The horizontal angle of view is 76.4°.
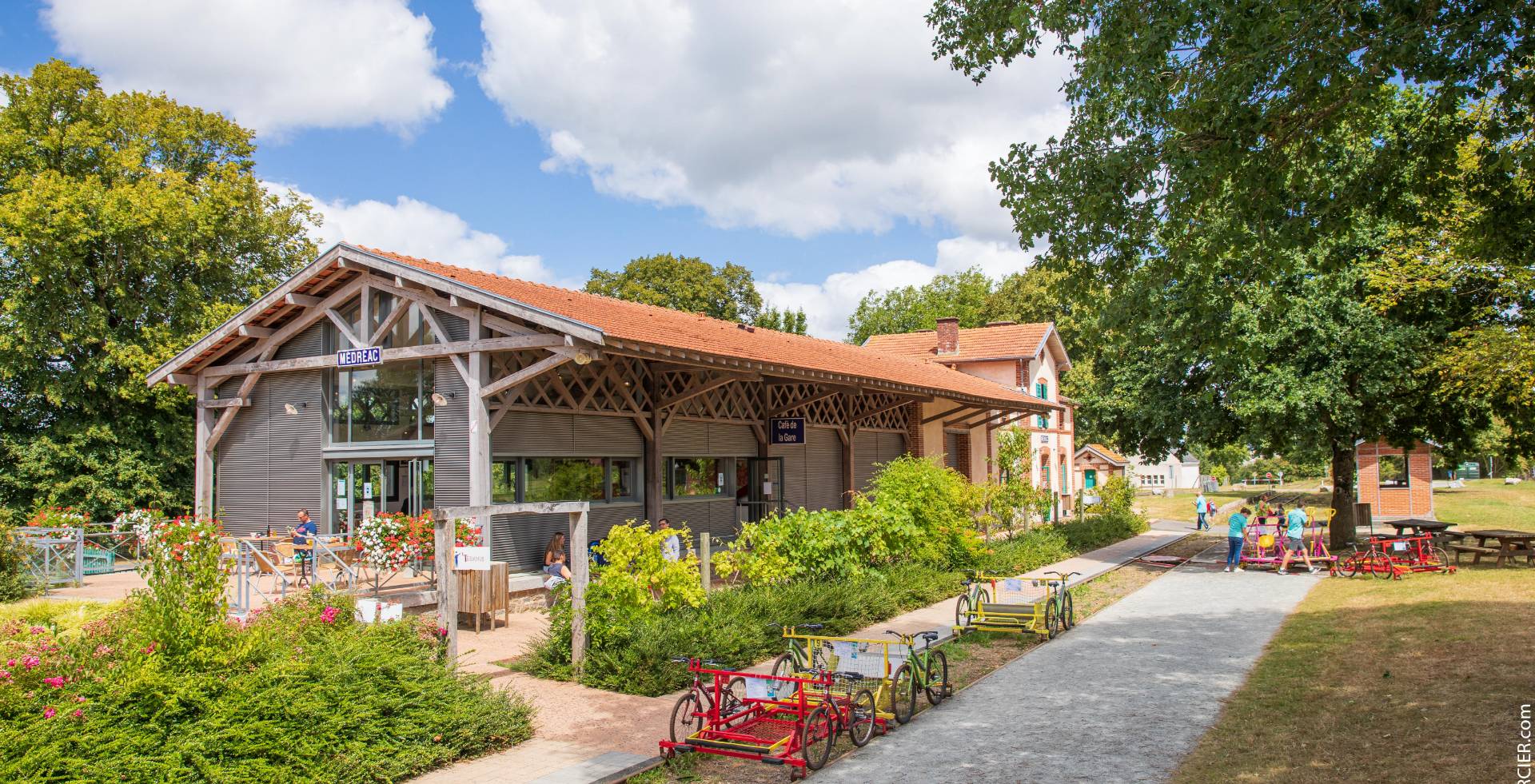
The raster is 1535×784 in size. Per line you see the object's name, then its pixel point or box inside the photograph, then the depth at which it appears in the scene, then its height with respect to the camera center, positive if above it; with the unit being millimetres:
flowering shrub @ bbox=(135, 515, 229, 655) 6273 -872
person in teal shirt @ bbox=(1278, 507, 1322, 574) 19906 -1908
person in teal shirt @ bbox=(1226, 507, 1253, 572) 20266 -2070
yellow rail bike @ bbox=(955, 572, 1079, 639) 12227 -2166
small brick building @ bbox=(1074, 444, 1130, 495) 67612 -1347
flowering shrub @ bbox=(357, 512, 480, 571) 12125 -1091
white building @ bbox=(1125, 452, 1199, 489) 87438 -3073
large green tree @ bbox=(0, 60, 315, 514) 21953 +4127
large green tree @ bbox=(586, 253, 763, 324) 44875 +7740
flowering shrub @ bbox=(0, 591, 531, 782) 5539 -1586
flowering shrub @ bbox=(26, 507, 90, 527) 16141 -985
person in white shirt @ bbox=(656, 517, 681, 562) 10992 -1116
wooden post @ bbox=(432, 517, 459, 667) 8602 -1174
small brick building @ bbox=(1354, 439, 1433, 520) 32156 -1638
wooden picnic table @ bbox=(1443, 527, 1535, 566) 19359 -2217
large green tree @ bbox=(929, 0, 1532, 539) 7047 +2517
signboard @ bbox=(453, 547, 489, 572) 9031 -980
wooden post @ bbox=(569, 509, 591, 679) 9562 -1314
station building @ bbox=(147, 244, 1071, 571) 13773 +815
